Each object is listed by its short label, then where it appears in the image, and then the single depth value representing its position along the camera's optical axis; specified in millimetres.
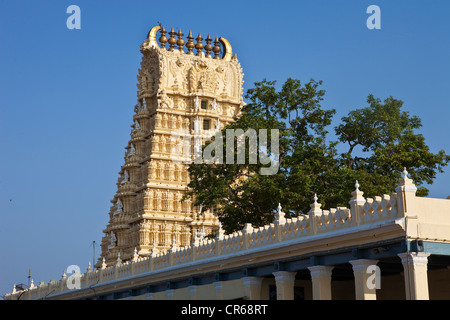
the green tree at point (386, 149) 44094
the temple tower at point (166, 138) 72750
